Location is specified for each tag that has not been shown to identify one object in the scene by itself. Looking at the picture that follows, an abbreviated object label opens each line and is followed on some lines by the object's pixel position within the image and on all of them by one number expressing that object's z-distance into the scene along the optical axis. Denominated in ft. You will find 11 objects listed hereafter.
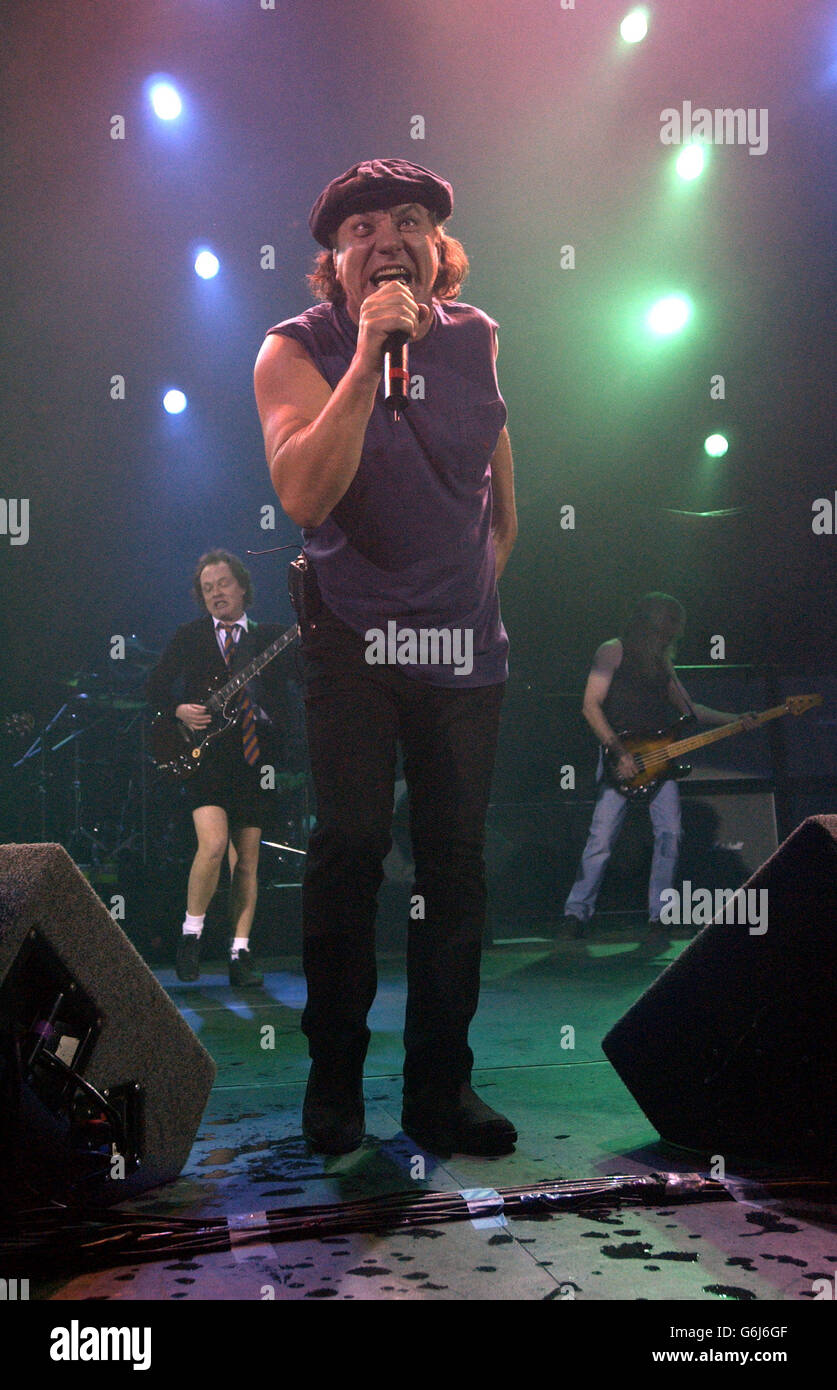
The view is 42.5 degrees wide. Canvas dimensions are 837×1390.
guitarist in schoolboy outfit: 15.23
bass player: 18.53
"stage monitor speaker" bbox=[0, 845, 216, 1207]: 4.81
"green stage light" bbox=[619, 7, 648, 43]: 16.76
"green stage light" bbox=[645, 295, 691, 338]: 20.84
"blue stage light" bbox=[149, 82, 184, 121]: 17.98
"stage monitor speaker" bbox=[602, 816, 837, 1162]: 5.45
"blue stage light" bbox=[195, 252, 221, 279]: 21.13
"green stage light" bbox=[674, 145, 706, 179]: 18.49
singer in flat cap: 6.67
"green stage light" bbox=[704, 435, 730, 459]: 22.79
